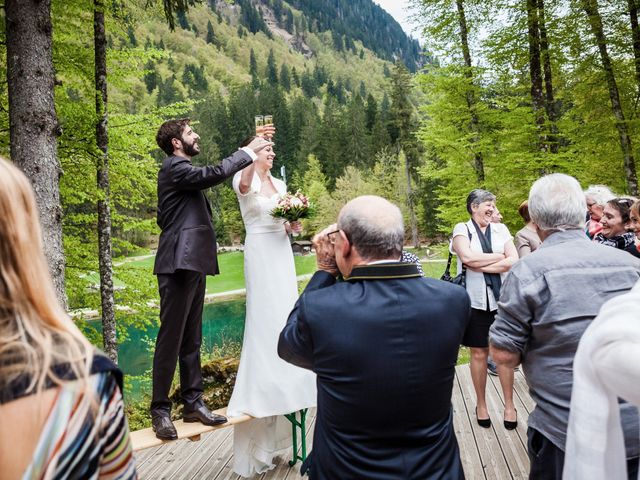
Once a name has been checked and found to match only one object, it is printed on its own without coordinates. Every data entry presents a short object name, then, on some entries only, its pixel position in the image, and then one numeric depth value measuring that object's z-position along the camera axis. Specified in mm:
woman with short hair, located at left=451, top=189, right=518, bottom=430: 4148
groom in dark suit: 2984
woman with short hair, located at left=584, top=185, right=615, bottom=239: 4551
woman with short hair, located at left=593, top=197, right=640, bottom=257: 4066
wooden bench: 2966
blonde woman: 891
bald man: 1694
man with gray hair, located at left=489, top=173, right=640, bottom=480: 2098
